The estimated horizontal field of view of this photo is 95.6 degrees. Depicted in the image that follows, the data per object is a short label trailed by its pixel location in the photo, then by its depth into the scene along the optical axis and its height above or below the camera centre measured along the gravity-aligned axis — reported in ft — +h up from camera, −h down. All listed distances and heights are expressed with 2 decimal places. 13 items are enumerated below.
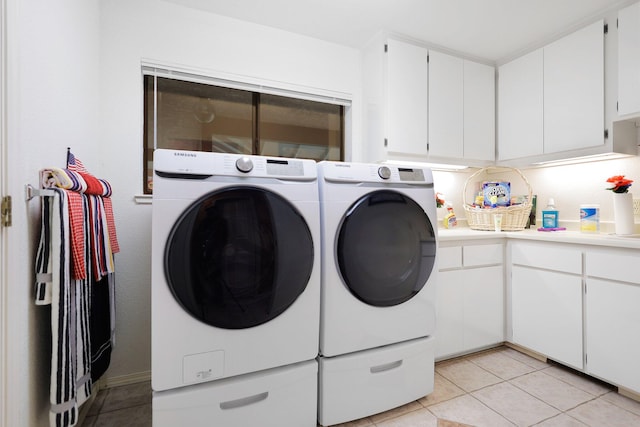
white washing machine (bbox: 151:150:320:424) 3.57 -0.68
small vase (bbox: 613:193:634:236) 5.97 +0.05
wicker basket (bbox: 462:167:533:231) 7.35 -0.02
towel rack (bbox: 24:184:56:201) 3.20 +0.25
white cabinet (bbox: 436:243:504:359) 6.31 -1.90
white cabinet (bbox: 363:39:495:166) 7.18 +2.89
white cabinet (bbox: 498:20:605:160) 6.46 +2.90
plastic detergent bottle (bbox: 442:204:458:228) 8.46 -0.14
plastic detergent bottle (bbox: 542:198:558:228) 7.52 -0.02
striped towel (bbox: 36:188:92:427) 3.25 -0.93
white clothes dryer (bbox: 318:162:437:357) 4.40 -0.64
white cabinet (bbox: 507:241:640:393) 5.07 -1.80
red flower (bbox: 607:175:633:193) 5.90 +0.65
